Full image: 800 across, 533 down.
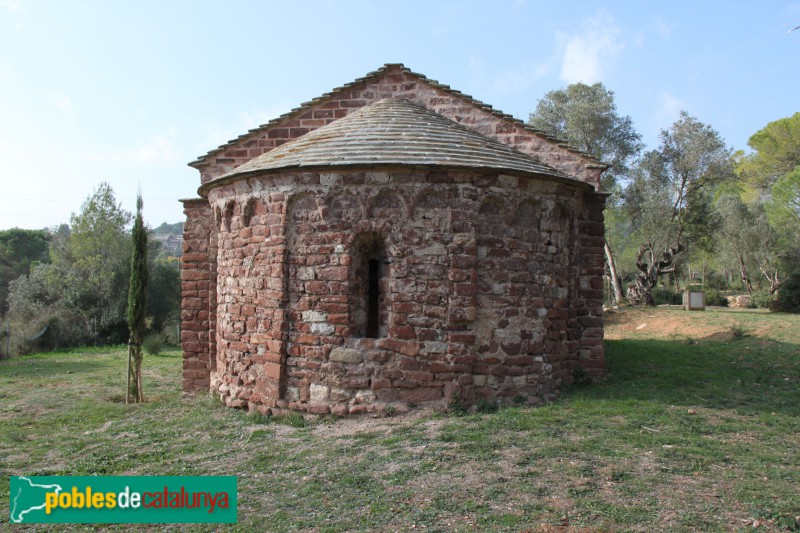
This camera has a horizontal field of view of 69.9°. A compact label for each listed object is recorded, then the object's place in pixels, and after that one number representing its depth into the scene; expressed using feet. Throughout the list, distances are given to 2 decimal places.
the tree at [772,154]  103.24
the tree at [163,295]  89.71
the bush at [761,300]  73.26
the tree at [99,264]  84.43
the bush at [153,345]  61.21
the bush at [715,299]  85.20
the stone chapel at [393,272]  23.08
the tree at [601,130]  82.84
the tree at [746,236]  89.61
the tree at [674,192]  77.41
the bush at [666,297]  87.40
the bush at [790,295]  62.49
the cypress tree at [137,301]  32.99
